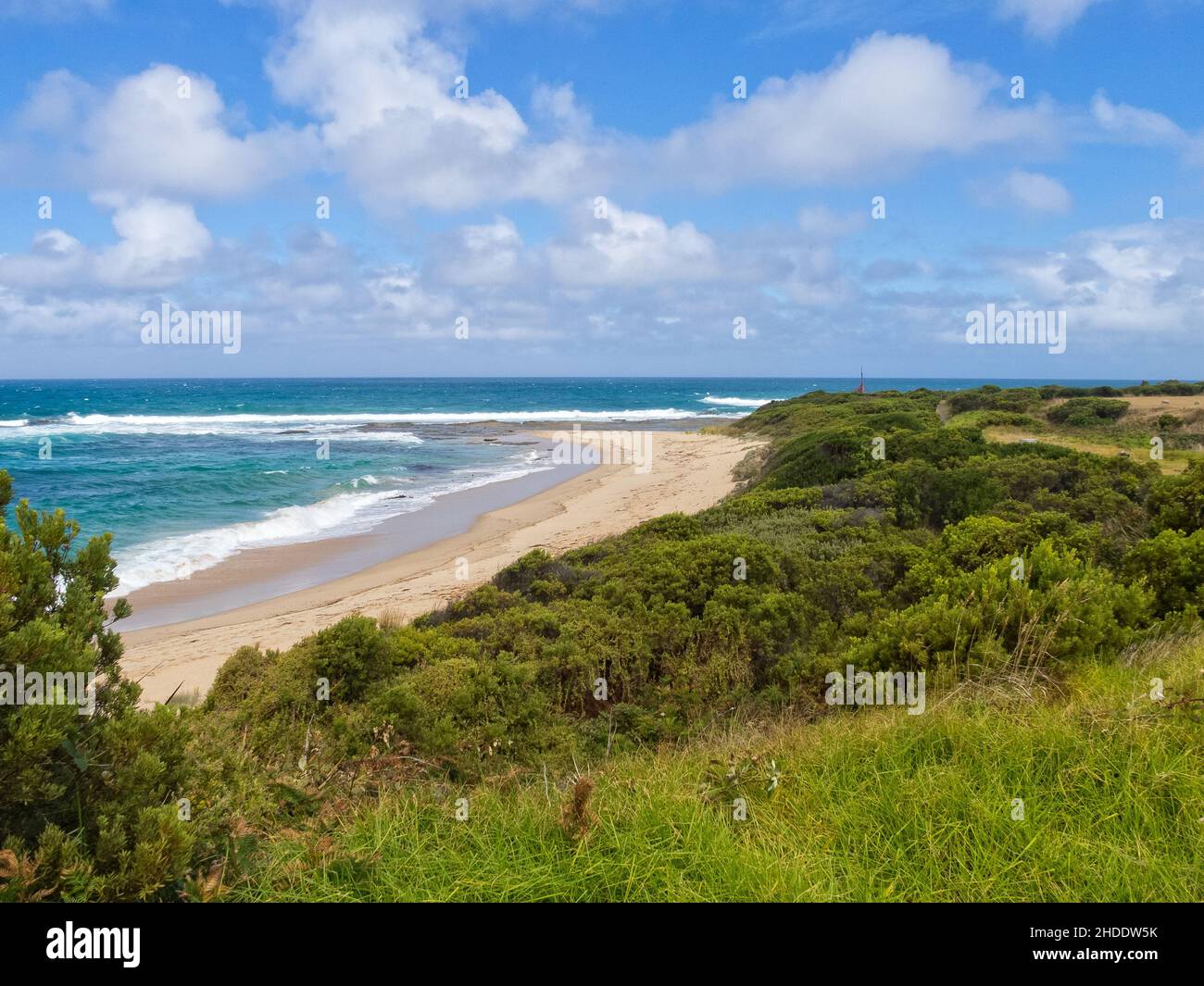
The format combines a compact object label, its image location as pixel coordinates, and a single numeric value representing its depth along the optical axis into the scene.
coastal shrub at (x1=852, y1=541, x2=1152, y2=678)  5.02
